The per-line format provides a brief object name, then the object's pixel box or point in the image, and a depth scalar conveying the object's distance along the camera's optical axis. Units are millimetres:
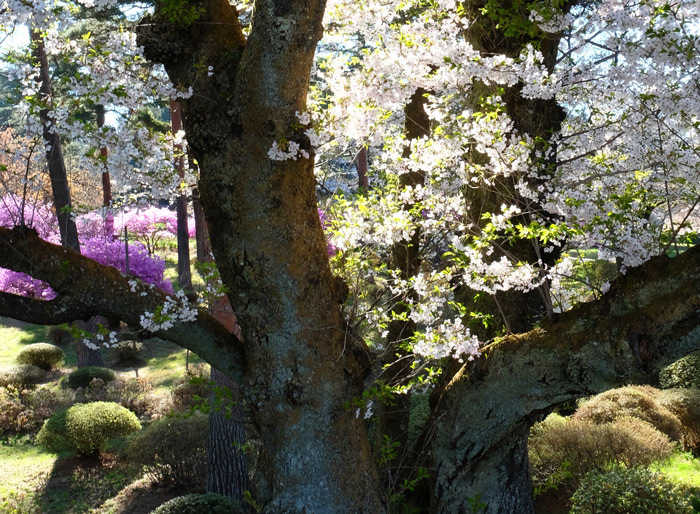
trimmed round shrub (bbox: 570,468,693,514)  6578
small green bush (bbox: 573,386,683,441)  9938
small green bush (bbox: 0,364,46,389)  15492
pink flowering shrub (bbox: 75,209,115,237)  21891
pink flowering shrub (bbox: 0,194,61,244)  18516
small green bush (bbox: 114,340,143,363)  18281
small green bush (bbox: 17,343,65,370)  17266
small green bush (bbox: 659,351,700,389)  11676
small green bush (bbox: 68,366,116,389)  15367
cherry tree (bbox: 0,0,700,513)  4219
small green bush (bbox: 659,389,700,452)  9945
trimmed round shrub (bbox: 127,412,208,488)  9570
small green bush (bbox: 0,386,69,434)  13531
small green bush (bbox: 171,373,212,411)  14136
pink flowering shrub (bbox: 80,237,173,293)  19391
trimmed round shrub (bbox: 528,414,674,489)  8391
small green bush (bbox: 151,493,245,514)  6562
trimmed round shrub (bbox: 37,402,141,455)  11484
